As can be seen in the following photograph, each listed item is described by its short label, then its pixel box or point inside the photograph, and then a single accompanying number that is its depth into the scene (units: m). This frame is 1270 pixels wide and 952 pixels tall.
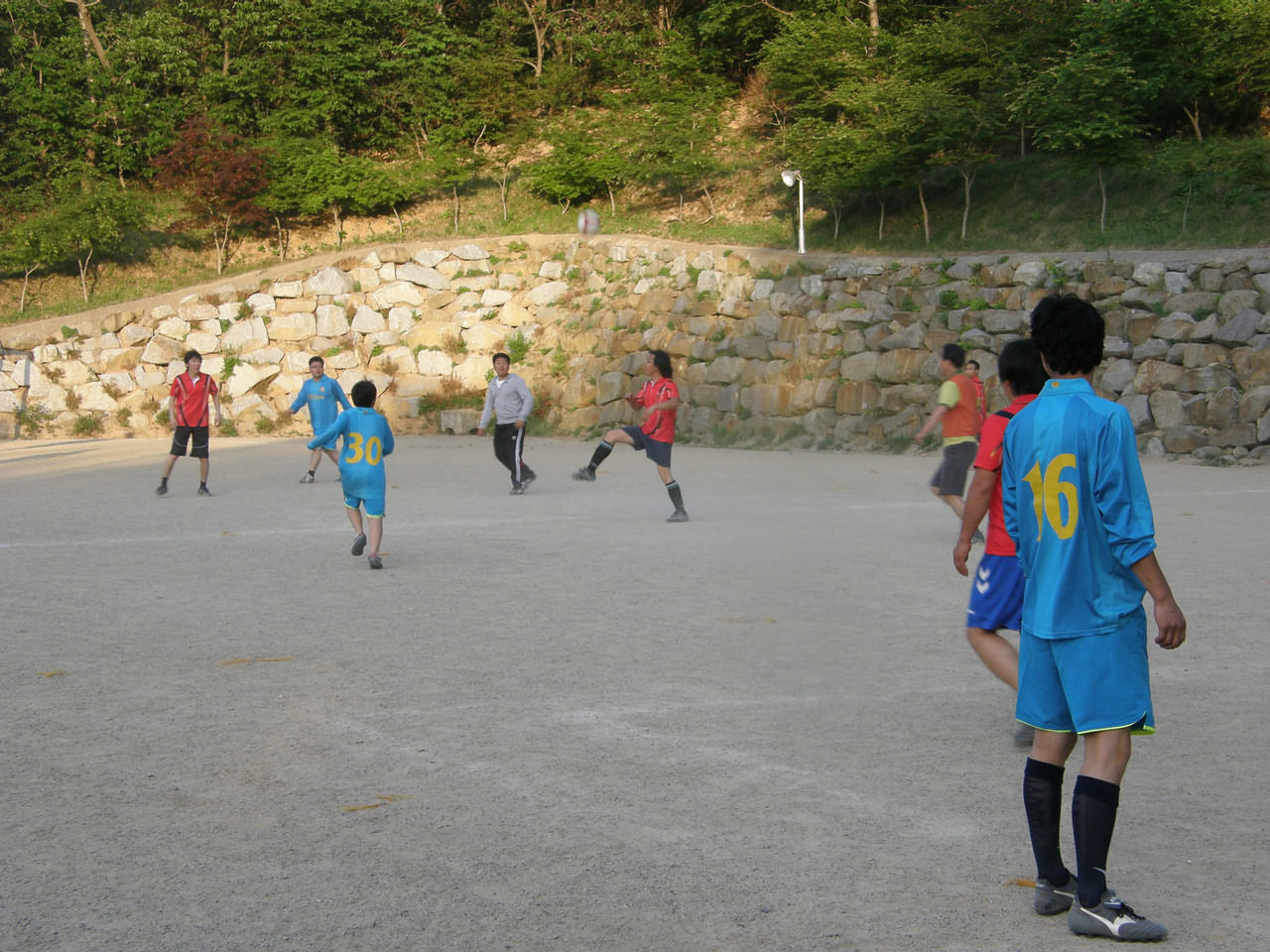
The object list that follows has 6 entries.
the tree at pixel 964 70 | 27.73
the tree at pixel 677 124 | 33.44
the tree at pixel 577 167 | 35.00
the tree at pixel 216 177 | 34.94
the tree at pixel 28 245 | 32.34
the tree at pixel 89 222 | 32.47
